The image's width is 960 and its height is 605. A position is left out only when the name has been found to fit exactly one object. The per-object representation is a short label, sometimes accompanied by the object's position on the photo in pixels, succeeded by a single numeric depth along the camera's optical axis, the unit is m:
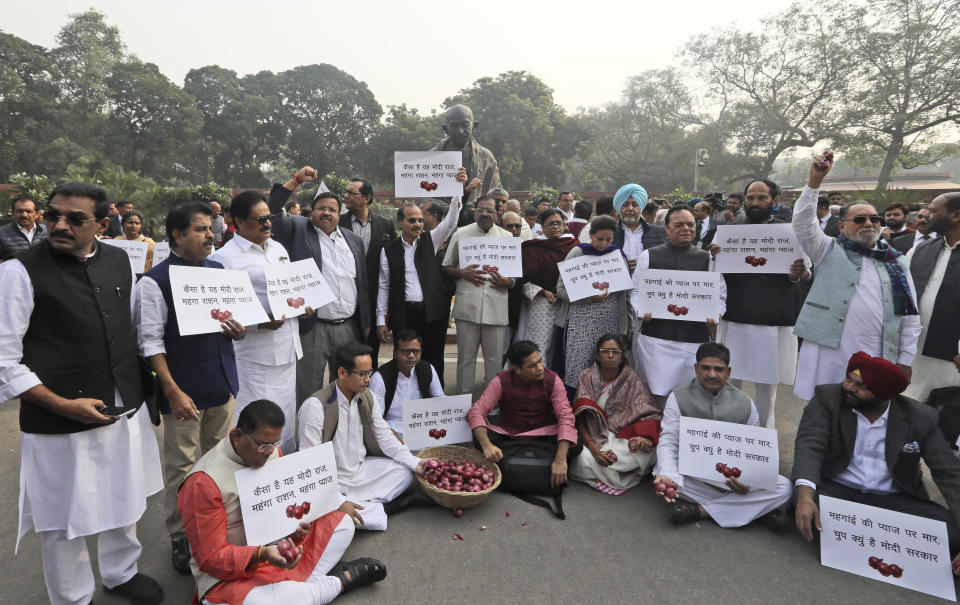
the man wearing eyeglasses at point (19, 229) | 5.42
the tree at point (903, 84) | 22.81
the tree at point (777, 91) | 27.59
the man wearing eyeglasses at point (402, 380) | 3.84
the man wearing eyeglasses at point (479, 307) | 4.47
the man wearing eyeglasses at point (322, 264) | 3.86
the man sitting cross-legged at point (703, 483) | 3.19
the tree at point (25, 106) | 28.23
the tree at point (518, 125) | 32.59
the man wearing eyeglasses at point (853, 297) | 3.51
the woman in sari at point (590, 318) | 4.30
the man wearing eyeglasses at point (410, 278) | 4.45
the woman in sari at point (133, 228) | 6.69
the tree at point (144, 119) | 33.19
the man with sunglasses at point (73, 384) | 2.05
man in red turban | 2.93
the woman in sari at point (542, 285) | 4.66
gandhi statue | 6.18
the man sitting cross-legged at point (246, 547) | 2.20
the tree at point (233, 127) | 36.28
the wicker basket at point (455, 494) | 3.20
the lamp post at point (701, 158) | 22.70
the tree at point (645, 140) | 39.88
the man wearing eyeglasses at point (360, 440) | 3.15
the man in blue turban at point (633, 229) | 5.12
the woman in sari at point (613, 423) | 3.65
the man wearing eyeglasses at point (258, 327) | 3.12
